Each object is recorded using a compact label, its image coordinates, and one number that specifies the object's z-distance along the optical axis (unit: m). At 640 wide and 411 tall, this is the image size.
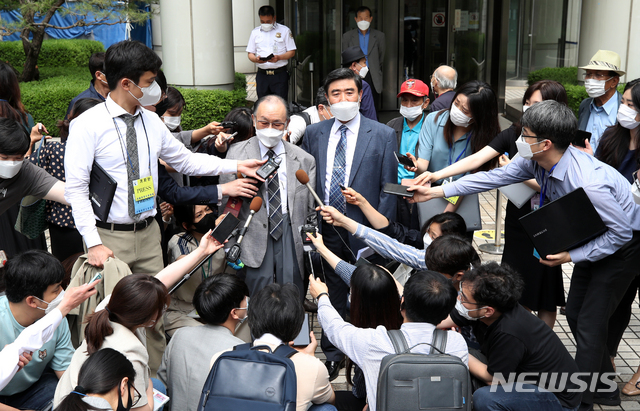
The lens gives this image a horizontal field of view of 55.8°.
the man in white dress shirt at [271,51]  10.23
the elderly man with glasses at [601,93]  5.18
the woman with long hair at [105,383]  2.29
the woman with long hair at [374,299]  3.12
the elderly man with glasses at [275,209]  3.79
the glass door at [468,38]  12.65
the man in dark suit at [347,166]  4.14
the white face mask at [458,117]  4.42
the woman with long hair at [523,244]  4.29
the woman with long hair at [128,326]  2.69
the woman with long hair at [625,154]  3.90
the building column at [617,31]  8.15
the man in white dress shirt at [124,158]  3.24
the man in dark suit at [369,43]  10.45
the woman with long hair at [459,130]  4.38
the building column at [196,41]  8.93
